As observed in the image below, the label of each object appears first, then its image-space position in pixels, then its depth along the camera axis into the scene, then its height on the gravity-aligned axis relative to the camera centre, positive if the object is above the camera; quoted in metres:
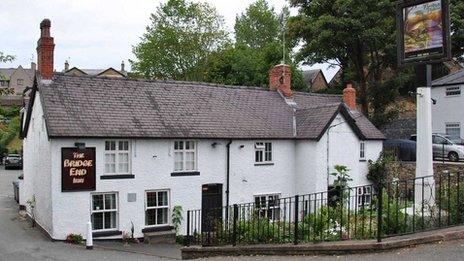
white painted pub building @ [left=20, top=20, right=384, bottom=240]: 22.14 -0.41
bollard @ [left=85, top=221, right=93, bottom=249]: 20.00 -3.94
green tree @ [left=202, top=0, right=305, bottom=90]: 49.06 +7.50
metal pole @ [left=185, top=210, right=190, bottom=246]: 14.38 -2.71
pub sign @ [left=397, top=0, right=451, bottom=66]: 11.87 +2.61
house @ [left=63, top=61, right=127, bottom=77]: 78.44 +11.06
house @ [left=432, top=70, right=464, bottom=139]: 40.41 +2.72
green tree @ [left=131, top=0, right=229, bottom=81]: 57.12 +11.09
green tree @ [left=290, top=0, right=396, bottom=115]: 37.78 +8.07
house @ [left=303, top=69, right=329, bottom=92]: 70.47 +8.61
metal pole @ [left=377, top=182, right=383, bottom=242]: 9.50 -1.45
